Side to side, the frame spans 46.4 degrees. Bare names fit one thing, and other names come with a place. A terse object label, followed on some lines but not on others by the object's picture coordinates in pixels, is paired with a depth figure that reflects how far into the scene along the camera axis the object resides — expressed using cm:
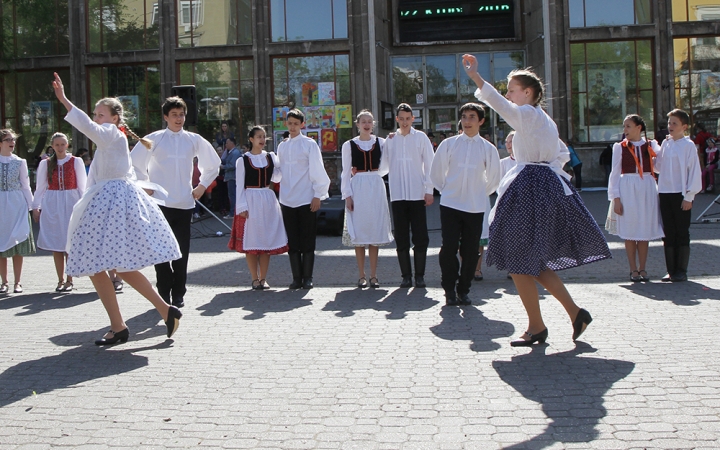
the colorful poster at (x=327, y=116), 2636
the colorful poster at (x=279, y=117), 2641
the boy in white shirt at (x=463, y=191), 812
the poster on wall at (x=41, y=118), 2762
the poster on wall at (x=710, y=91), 2623
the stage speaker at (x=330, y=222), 1602
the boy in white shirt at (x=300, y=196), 980
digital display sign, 2803
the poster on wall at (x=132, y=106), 2698
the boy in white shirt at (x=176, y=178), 826
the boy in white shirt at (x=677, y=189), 936
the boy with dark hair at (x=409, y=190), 952
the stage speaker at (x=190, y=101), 1555
